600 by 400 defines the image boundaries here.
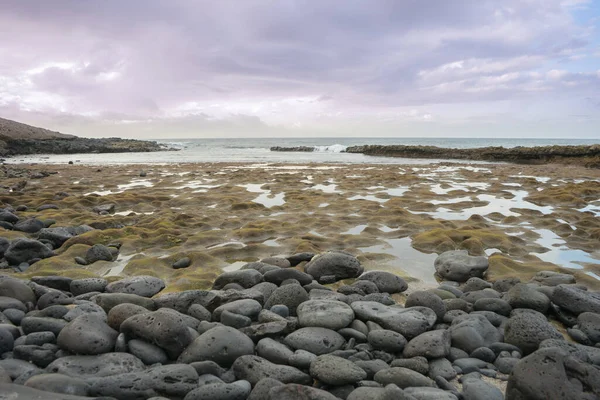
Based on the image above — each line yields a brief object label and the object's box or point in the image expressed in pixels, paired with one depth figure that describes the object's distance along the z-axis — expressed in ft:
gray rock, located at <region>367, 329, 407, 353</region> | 10.59
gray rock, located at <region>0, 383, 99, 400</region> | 7.36
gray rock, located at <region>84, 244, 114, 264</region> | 18.30
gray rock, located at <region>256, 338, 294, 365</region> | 9.88
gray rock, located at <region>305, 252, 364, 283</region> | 16.05
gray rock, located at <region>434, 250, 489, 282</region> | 16.26
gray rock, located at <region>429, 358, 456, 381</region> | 9.59
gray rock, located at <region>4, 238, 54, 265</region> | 17.61
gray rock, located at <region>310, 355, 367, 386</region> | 8.83
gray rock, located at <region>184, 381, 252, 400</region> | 8.16
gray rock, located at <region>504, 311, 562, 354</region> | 10.72
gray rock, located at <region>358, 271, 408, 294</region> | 14.87
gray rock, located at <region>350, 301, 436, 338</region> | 11.21
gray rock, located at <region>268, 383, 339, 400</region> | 7.77
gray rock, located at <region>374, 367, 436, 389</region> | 8.88
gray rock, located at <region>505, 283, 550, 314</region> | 12.76
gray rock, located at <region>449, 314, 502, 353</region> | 10.76
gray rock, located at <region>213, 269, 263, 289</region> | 14.79
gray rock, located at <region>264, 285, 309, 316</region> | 12.78
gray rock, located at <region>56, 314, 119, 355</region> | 9.68
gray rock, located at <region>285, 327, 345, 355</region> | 10.43
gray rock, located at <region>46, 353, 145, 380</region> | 8.98
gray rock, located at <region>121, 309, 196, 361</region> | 9.89
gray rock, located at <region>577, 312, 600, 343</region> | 11.34
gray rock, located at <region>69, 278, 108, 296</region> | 14.21
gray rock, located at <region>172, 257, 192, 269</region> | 17.95
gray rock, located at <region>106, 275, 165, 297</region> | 14.17
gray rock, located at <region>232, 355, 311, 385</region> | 9.04
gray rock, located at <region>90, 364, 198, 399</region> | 8.19
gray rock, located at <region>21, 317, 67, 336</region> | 10.52
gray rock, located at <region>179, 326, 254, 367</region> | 9.73
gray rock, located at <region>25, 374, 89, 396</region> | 7.85
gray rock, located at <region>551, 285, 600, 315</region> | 12.33
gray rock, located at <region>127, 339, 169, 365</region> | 9.71
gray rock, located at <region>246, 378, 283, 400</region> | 8.10
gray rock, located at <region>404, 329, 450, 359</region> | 10.18
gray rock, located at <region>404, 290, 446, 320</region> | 12.39
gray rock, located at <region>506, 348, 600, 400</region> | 7.84
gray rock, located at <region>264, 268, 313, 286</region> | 14.94
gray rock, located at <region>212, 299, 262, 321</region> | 12.01
